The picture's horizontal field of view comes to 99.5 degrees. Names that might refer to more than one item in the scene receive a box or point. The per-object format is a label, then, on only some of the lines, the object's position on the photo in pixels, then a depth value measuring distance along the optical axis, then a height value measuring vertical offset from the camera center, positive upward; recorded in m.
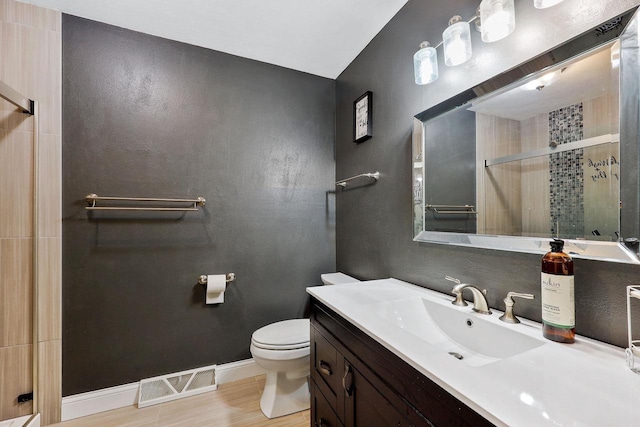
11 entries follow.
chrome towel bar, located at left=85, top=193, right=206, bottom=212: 1.62 +0.11
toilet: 1.57 -0.88
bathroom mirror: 0.71 +0.20
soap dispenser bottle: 0.72 -0.23
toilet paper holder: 1.86 -0.43
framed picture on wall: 1.81 +0.68
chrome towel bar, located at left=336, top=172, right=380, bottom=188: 1.75 +0.26
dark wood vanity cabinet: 0.59 -0.49
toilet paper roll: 1.84 -0.48
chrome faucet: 0.97 -0.31
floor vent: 1.72 -1.11
